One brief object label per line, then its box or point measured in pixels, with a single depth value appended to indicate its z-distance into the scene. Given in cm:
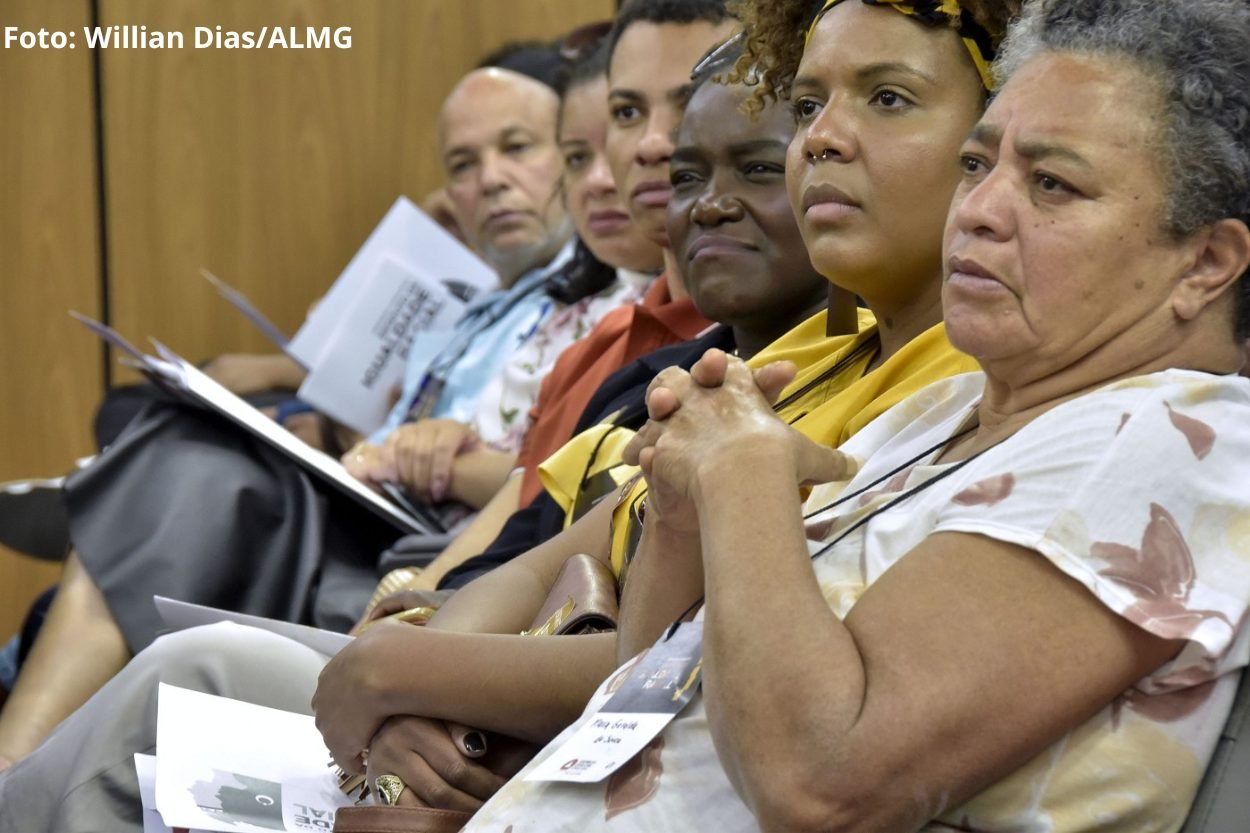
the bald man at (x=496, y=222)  636
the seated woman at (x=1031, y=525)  322
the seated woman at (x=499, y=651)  357
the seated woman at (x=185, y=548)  472
